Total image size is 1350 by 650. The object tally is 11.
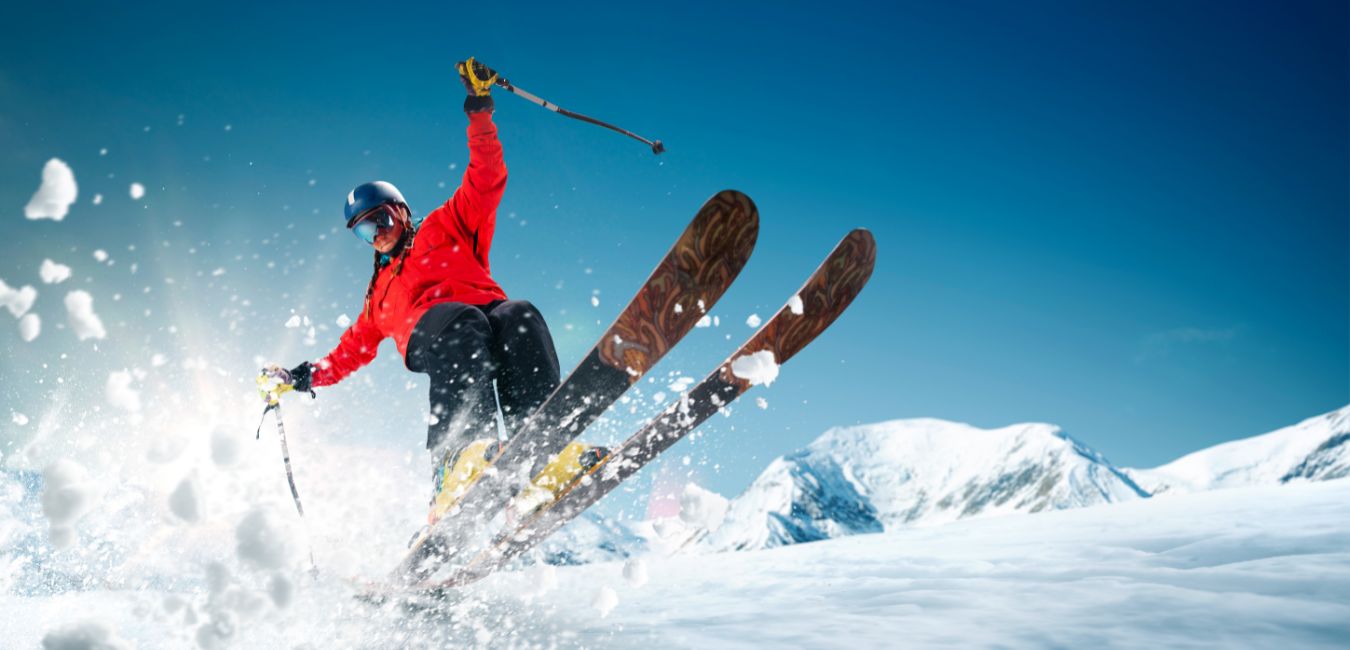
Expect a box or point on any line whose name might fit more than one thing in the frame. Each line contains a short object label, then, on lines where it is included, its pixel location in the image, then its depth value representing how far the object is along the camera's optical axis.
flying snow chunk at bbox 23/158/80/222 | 3.90
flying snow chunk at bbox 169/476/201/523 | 3.39
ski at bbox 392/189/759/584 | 3.75
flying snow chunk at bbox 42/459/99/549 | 3.34
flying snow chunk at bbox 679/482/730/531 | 4.54
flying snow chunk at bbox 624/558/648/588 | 3.81
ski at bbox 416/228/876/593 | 3.96
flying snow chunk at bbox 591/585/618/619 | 3.11
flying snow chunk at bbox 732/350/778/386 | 4.00
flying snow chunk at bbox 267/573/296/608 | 2.83
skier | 3.78
